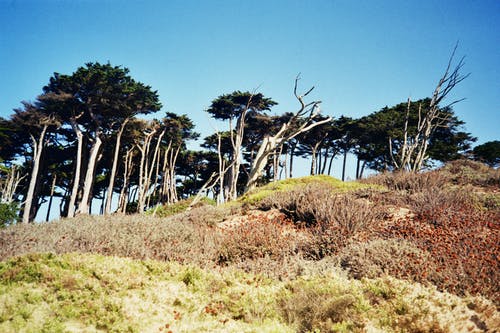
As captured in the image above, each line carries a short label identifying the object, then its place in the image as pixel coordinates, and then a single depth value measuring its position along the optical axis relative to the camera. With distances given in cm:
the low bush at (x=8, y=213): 1205
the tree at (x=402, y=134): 2589
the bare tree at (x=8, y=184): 2448
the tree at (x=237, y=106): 2355
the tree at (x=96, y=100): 2058
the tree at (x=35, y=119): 2166
